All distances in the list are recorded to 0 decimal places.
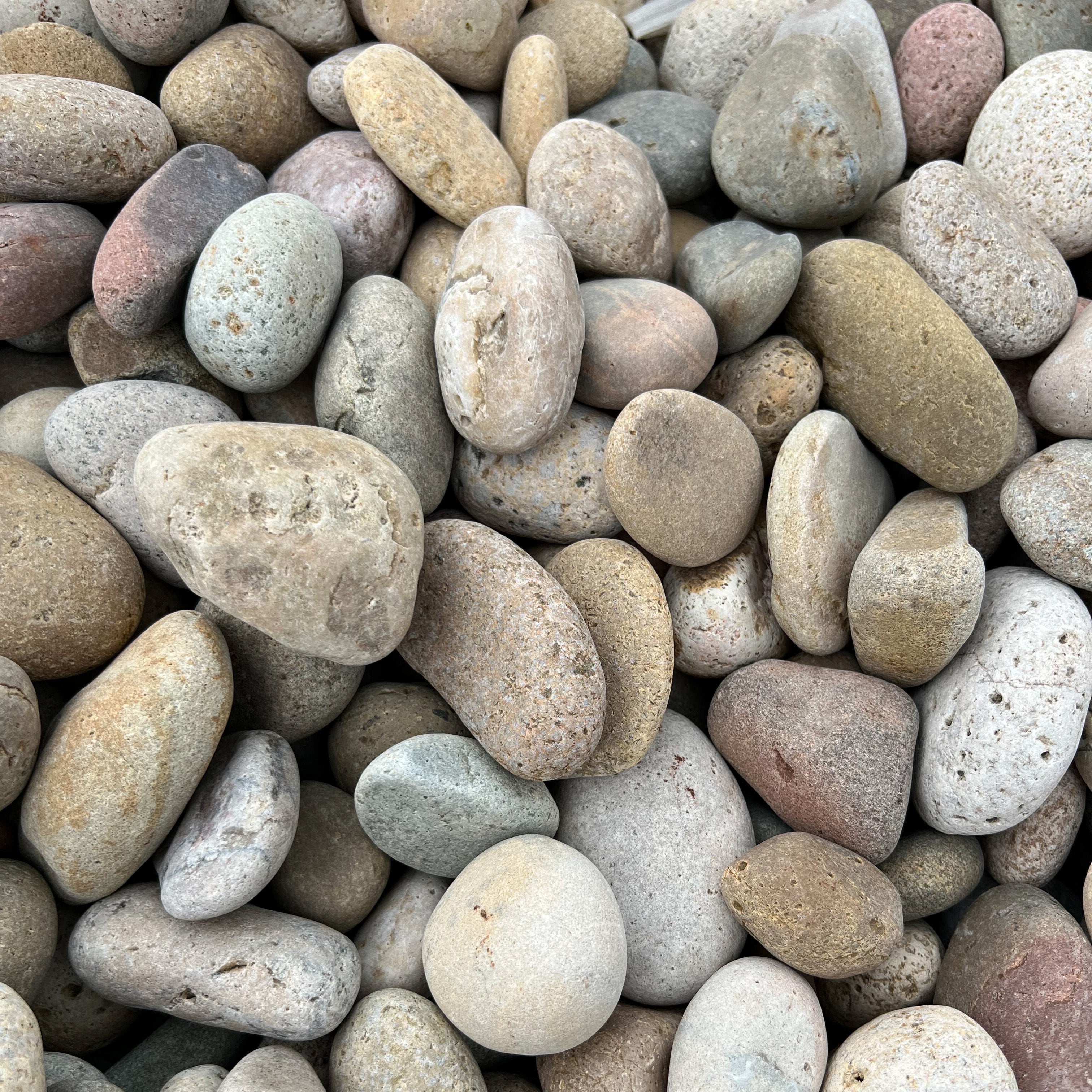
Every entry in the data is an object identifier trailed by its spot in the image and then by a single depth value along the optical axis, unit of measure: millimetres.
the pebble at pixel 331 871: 377
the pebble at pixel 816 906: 352
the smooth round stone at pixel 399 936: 374
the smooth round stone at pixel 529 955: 337
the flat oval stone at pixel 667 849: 377
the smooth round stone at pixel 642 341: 406
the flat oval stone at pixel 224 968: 342
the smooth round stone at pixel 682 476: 386
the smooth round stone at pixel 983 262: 411
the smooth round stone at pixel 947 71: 464
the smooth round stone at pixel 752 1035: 343
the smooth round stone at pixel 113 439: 381
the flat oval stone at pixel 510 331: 380
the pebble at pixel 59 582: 360
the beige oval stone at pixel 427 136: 418
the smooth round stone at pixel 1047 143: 435
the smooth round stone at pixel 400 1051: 341
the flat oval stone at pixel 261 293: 376
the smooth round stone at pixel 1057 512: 379
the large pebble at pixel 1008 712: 365
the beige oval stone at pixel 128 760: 343
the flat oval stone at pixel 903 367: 394
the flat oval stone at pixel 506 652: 359
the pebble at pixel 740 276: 403
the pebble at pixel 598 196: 417
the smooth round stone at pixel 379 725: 395
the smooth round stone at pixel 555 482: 413
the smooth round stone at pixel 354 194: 425
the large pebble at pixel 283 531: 322
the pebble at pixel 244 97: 427
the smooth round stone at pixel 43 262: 390
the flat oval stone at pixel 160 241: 382
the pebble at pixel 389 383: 395
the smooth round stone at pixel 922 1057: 333
